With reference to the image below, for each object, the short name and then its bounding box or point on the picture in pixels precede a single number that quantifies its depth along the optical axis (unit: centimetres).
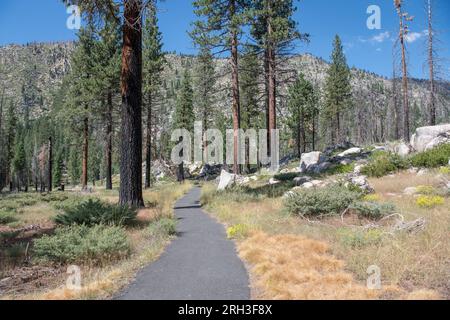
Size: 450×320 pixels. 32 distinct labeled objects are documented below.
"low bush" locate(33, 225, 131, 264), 668
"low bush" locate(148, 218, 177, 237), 892
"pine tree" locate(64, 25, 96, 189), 2841
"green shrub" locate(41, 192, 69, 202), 2133
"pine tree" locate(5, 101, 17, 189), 5919
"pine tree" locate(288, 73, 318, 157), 5062
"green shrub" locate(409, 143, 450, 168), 1711
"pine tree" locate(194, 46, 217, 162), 4203
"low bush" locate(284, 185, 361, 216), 989
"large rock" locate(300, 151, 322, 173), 2384
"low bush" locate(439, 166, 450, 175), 1518
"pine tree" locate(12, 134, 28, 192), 7400
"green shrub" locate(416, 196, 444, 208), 1012
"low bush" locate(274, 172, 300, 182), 2038
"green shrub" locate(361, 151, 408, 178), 1762
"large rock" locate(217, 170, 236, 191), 1944
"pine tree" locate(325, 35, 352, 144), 5291
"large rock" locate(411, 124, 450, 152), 2120
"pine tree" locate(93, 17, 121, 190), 2711
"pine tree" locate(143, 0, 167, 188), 2967
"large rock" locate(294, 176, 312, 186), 1710
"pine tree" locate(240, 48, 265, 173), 3974
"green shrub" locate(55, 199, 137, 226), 912
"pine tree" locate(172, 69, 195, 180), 4212
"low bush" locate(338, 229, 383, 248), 650
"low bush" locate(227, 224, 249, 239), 853
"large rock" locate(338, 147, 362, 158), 2558
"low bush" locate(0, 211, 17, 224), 1256
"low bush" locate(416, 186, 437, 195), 1206
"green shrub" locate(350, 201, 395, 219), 909
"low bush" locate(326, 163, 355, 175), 1905
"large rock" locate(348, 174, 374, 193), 1325
